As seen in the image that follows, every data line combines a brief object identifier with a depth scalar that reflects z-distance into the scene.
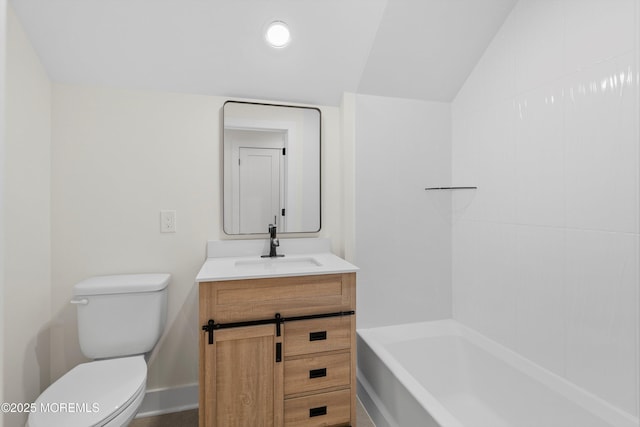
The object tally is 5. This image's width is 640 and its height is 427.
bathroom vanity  1.35
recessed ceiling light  1.62
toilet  1.12
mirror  1.85
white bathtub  1.27
